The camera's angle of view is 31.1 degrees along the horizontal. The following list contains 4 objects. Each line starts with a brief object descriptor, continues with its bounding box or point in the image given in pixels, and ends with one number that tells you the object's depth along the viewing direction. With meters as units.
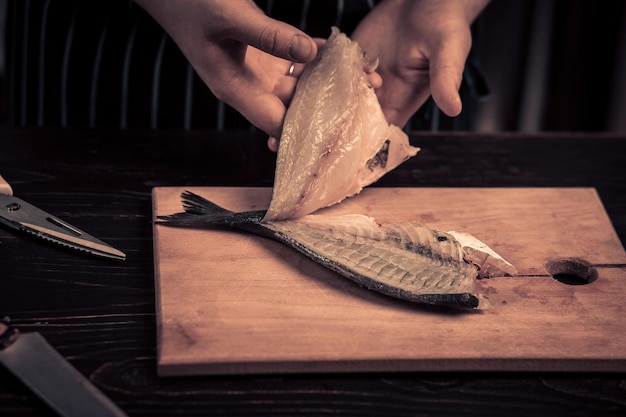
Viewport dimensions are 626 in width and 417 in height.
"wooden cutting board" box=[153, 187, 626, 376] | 0.65
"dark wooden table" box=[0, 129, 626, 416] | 0.63
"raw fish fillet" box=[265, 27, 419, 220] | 0.78
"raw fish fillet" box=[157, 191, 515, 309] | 0.69
